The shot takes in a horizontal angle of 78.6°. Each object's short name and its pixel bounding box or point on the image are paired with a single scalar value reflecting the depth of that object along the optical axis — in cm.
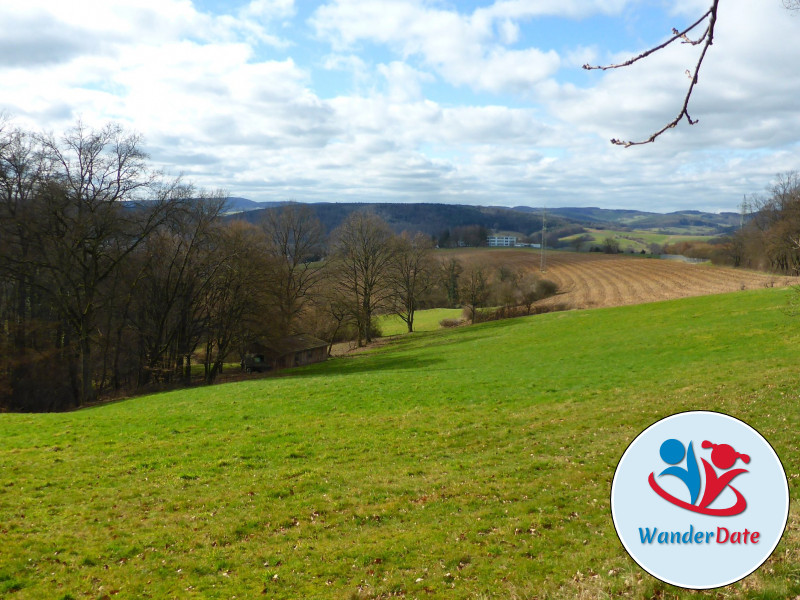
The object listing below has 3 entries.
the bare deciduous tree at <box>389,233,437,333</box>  5516
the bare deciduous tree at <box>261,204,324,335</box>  4441
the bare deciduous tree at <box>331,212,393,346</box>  4938
